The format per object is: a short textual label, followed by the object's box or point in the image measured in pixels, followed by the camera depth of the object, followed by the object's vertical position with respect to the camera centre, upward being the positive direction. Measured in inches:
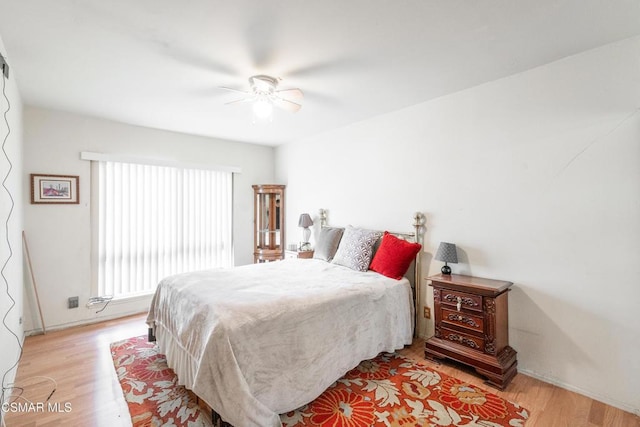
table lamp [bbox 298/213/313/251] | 166.6 -6.7
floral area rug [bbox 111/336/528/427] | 72.7 -53.8
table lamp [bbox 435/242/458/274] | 102.7 -15.3
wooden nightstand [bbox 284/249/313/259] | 158.1 -23.6
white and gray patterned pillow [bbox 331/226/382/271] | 121.9 -16.2
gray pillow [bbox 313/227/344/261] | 142.6 -15.7
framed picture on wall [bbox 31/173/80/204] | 125.6 +10.9
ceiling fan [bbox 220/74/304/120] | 92.6 +42.5
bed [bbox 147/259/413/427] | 65.6 -34.0
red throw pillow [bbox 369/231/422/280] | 112.6 -18.1
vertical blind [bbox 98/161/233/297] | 146.4 -6.4
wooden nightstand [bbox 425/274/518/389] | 88.3 -37.8
